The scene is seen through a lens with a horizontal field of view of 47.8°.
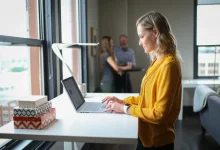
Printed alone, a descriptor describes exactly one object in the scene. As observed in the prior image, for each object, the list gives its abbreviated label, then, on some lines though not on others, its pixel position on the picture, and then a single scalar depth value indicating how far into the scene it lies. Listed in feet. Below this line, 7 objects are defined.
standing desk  3.94
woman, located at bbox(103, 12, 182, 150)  3.86
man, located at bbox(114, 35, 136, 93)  15.64
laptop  5.61
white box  4.29
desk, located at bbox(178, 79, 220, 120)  14.34
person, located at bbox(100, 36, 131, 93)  12.41
